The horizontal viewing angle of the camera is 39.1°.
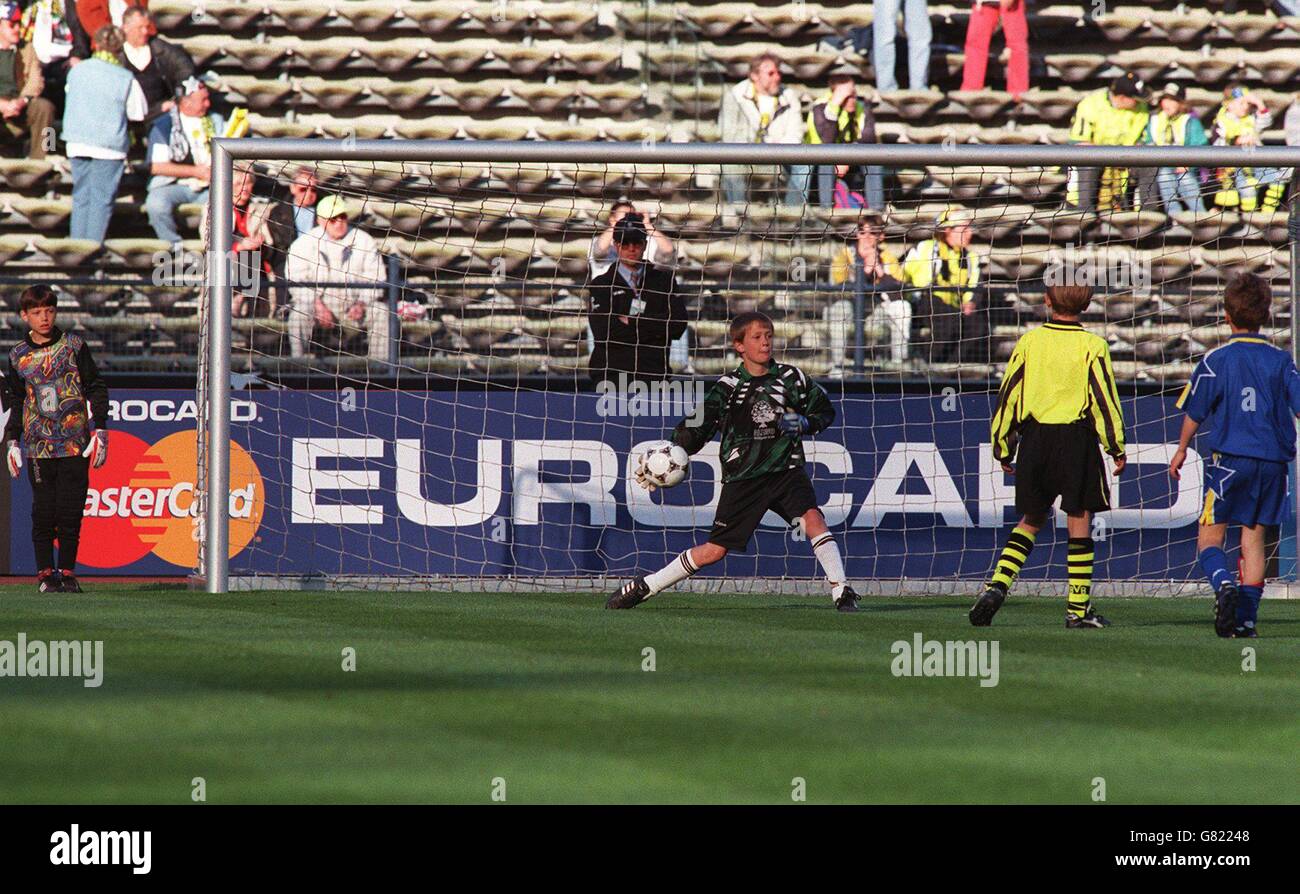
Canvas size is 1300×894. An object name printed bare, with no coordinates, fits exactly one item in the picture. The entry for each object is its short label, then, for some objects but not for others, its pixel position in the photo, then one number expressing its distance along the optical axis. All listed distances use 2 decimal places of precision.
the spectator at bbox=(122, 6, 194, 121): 17.61
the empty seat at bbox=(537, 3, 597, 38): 19.75
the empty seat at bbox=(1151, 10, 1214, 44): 20.03
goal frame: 11.23
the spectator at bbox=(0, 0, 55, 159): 17.89
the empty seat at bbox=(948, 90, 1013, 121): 19.25
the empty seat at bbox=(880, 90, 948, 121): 19.11
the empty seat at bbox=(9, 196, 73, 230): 17.80
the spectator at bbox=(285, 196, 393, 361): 13.46
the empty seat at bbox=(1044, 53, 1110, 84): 19.66
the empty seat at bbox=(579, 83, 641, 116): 18.92
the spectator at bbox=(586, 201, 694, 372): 13.34
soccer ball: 10.03
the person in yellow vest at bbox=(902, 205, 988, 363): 13.25
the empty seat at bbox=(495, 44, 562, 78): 19.58
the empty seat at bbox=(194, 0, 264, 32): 19.56
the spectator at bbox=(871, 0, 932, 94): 19.27
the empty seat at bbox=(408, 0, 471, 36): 19.88
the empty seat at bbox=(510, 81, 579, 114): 19.22
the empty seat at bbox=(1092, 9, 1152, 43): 20.09
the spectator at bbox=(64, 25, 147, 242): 17.30
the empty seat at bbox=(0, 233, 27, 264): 17.56
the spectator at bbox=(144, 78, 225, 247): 17.45
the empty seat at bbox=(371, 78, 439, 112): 19.34
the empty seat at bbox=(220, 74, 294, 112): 19.06
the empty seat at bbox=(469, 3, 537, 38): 19.88
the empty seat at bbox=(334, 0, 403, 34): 19.84
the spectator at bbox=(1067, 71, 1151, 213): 17.78
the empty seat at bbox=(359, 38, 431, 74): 19.62
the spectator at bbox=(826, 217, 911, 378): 13.37
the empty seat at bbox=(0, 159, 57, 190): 18.03
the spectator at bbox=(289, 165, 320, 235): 14.67
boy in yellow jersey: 9.16
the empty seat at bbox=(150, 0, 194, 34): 19.34
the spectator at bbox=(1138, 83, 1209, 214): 14.52
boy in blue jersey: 8.76
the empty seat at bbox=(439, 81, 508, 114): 19.34
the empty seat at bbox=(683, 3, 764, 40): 19.72
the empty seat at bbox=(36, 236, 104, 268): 17.30
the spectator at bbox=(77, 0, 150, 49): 17.91
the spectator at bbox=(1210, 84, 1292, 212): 18.17
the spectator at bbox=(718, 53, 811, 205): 17.50
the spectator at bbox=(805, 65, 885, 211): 17.55
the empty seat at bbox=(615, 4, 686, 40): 18.72
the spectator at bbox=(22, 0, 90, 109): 17.78
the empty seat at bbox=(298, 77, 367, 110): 19.25
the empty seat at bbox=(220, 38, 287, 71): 19.31
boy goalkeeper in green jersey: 10.07
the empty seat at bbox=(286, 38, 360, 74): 19.56
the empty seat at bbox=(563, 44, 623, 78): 19.41
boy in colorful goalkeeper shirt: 11.51
